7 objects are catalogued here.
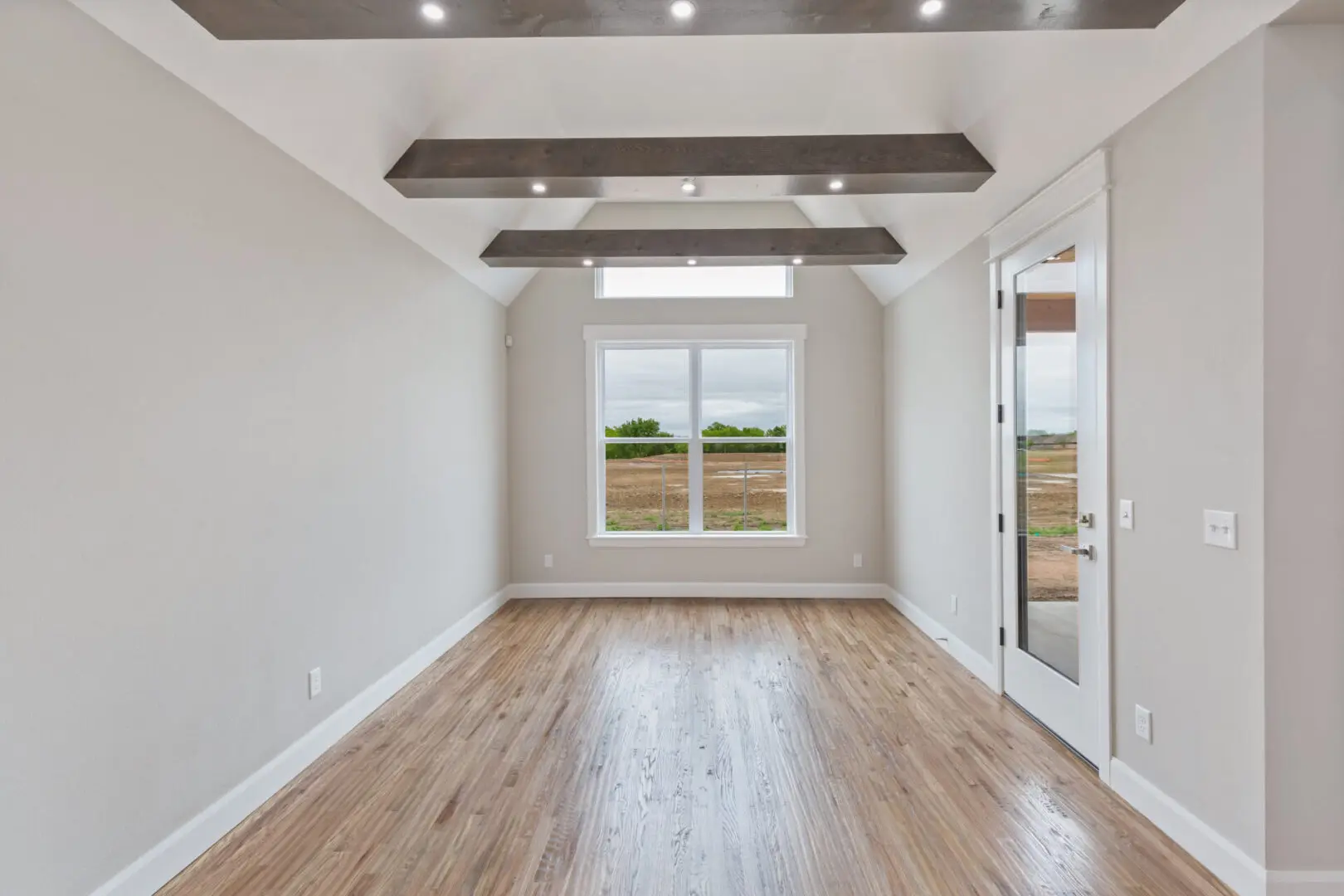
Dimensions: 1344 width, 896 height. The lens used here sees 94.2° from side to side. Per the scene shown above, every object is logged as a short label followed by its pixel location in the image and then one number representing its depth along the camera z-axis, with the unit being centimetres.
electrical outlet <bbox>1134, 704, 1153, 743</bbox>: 225
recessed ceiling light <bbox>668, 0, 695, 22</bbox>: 179
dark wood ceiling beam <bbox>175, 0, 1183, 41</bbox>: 181
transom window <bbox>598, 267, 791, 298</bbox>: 545
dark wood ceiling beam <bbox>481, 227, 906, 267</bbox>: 421
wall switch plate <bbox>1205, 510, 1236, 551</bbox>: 189
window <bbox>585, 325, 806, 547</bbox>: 554
